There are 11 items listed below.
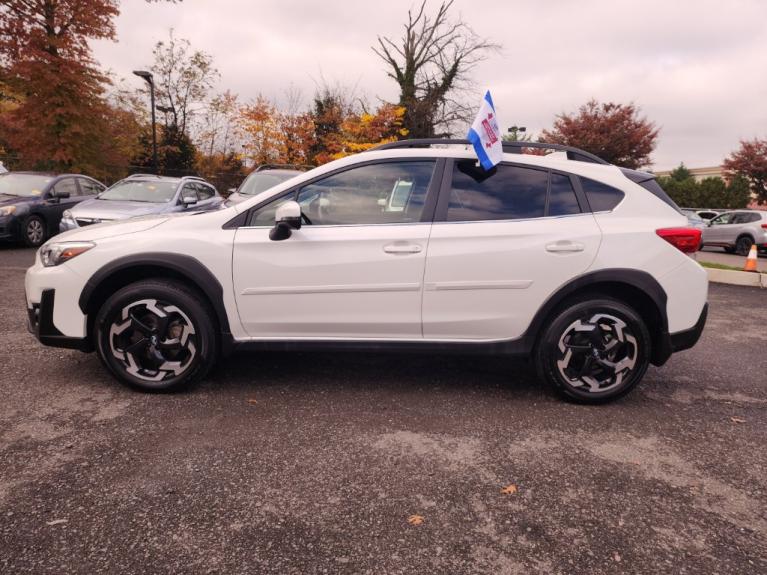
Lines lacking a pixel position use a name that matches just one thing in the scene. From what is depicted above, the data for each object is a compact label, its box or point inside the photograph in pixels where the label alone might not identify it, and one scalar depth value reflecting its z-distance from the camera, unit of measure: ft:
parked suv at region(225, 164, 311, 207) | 31.86
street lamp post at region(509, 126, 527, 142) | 108.88
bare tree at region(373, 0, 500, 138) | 94.58
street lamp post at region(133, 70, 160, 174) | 70.13
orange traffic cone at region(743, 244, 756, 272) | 32.37
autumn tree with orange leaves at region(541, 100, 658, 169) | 103.35
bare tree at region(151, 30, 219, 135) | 100.22
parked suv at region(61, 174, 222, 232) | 27.14
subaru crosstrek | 10.73
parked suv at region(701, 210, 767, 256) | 50.93
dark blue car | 31.96
